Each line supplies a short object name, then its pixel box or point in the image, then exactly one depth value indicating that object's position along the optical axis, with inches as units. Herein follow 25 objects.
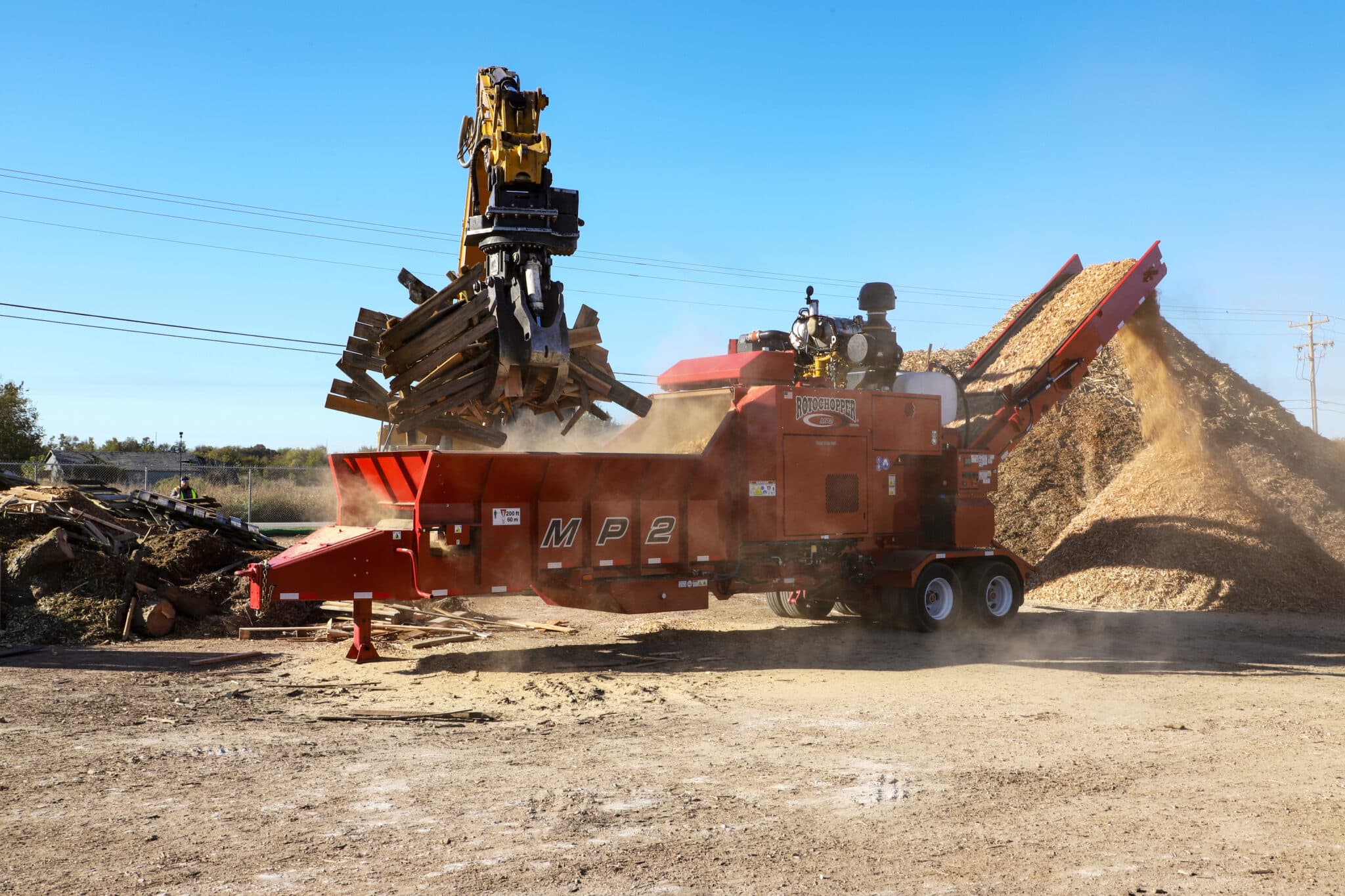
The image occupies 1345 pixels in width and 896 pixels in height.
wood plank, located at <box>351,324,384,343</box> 418.0
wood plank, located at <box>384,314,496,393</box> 410.9
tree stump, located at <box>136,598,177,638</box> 517.0
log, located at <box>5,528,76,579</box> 534.3
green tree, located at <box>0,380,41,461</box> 1530.5
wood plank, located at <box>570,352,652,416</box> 432.8
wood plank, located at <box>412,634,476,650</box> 483.2
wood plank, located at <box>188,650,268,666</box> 440.8
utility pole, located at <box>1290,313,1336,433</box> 2450.8
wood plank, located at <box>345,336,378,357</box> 419.8
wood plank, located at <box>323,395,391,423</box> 423.8
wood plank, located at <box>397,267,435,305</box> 422.0
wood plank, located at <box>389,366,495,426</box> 419.2
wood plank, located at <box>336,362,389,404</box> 418.9
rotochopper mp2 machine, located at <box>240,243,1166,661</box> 419.5
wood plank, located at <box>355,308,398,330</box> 415.8
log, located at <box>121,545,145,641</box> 510.9
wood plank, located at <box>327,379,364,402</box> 422.0
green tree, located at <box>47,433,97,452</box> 2213.3
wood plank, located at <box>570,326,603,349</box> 426.9
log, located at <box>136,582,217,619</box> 532.7
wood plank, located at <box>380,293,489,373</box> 411.5
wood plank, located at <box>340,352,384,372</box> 418.6
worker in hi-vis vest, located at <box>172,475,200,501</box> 926.7
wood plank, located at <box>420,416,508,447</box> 436.5
